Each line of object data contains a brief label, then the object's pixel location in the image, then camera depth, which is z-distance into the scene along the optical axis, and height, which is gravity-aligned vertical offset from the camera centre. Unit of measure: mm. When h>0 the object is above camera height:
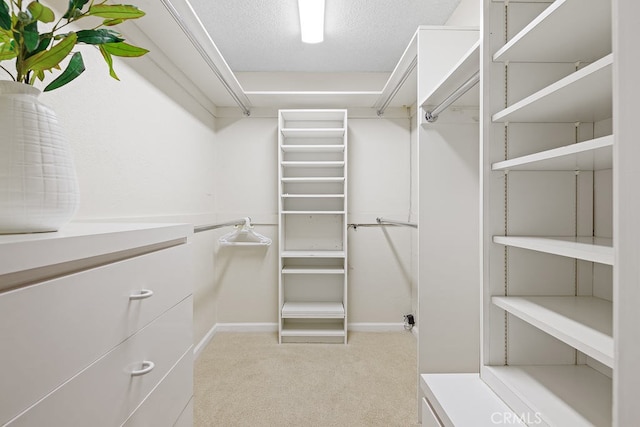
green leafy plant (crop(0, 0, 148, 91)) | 625 +362
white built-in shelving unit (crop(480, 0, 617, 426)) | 972 +20
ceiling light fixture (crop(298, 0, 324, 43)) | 2033 +1309
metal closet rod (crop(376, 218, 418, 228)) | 2407 -74
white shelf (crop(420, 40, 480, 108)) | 1286 +621
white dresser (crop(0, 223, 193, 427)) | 488 -227
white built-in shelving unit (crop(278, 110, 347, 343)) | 3135 -97
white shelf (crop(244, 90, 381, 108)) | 2764 +1019
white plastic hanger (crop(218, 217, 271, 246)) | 2672 -199
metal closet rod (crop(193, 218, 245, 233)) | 1856 -87
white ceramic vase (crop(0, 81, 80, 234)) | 624 +94
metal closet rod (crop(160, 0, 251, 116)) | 1505 +954
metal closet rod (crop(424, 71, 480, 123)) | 1372 +558
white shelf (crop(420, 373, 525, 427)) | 857 -543
